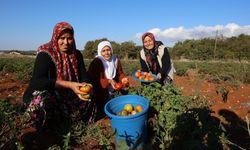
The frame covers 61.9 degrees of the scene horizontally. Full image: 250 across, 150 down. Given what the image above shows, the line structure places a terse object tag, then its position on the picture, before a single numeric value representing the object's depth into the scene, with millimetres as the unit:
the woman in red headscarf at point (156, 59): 4074
